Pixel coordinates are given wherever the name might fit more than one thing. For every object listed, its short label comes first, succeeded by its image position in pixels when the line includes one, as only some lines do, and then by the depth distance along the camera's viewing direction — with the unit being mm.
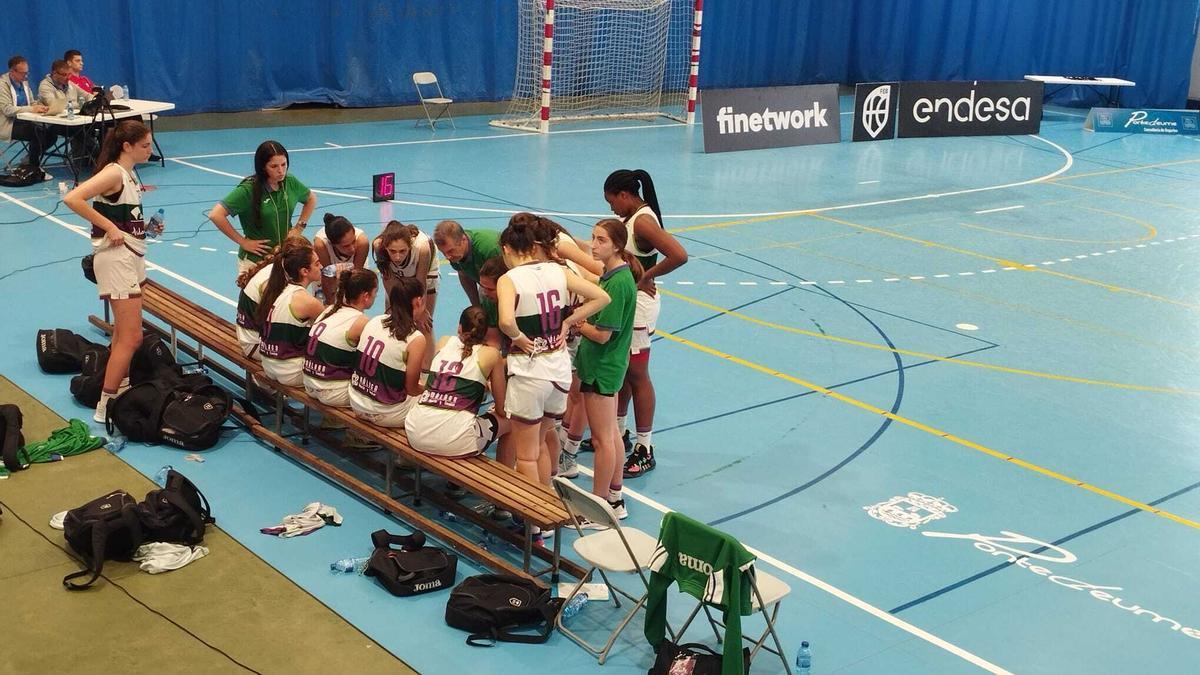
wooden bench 6148
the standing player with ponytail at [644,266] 7316
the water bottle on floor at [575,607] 5992
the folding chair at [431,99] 20422
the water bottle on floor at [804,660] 5508
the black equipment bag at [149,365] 8055
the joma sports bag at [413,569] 6047
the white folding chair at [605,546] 5594
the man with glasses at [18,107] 14852
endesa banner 21984
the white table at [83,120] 14367
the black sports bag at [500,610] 5715
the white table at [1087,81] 25547
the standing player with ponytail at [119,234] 7434
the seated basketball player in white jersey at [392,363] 6738
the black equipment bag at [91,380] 8102
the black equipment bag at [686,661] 5352
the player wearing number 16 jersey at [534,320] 6336
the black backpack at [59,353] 8625
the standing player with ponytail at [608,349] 6523
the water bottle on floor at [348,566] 6227
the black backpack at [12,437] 7109
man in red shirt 15203
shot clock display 13906
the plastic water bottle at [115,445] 7512
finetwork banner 19297
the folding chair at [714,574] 5137
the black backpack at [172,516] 6316
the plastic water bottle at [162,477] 7059
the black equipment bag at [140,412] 7609
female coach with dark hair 8062
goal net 22359
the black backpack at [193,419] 7566
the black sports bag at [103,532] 6066
